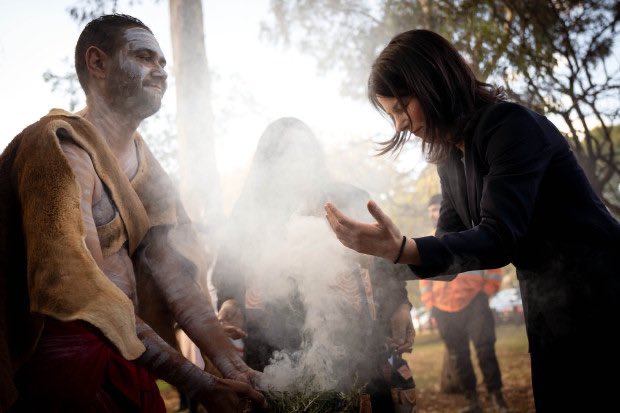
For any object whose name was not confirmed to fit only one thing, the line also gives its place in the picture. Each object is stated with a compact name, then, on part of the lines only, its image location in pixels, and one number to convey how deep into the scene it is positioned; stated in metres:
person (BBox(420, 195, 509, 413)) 6.90
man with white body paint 1.57
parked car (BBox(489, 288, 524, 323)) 14.51
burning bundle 1.83
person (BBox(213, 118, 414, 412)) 3.08
